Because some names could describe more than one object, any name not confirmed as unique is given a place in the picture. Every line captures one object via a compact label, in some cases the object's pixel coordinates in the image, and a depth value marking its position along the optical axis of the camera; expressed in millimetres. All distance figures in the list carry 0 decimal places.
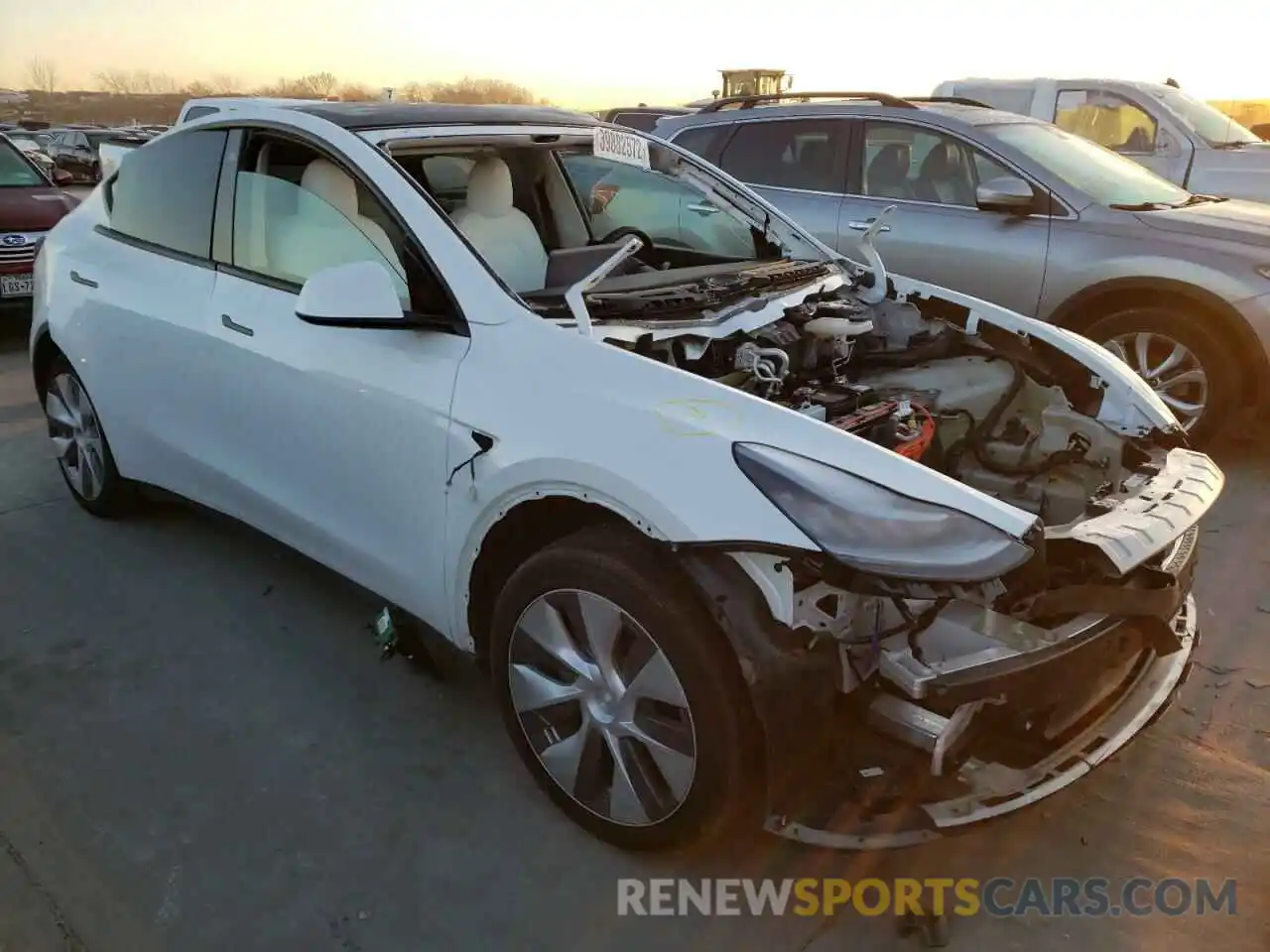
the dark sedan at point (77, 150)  22109
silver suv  5086
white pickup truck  8203
